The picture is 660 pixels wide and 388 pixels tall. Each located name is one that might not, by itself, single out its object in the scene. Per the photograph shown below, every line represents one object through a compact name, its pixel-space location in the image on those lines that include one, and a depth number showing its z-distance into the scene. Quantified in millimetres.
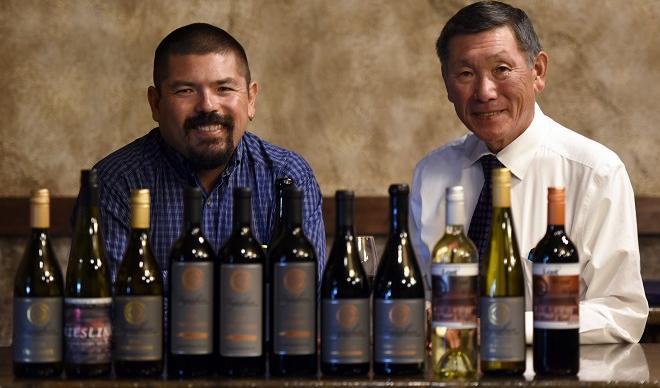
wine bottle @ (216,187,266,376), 2738
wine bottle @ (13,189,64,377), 2769
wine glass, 3302
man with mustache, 4095
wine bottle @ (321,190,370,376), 2745
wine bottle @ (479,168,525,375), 2741
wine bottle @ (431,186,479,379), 2753
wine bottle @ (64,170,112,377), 2754
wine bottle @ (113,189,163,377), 2755
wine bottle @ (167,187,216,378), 2744
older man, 3883
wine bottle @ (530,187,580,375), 2764
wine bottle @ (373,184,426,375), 2747
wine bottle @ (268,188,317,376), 2747
